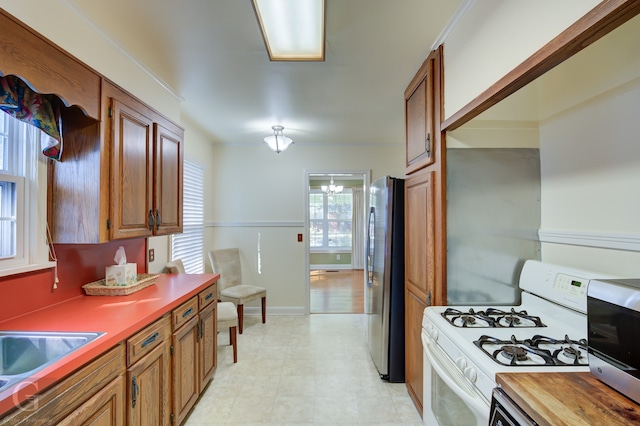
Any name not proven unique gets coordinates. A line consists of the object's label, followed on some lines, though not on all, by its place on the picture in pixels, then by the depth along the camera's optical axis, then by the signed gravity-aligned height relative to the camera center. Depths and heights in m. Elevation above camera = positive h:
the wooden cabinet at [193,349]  1.79 -0.93
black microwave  0.78 -0.34
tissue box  1.85 -0.37
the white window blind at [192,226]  3.26 -0.09
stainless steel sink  1.16 -0.53
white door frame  4.21 +0.19
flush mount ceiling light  3.27 +0.88
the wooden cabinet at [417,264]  1.83 -0.33
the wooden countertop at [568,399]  0.73 -0.53
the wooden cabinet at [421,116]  1.86 +0.74
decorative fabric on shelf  1.25 +0.52
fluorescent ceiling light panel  1.44 +1.09
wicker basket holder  1.77 -0.44
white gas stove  1.05 -0.54
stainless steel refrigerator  2.44 -0.58
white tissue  1.93 -0.27
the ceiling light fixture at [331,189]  6.84 +0.72
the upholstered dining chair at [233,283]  3.46 -0.87
